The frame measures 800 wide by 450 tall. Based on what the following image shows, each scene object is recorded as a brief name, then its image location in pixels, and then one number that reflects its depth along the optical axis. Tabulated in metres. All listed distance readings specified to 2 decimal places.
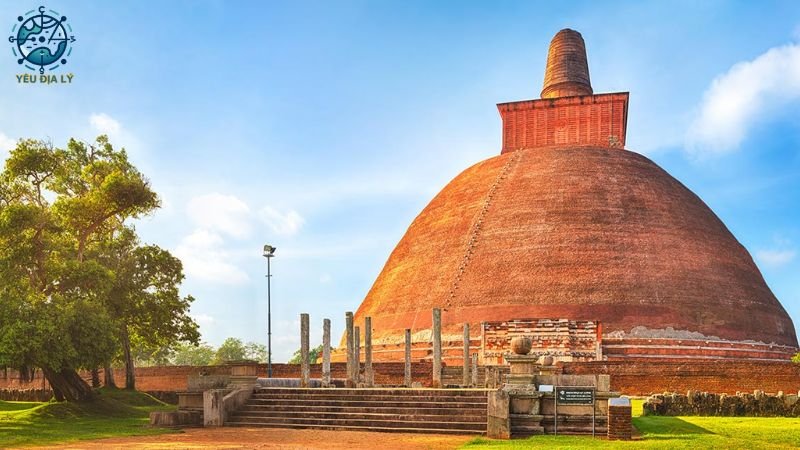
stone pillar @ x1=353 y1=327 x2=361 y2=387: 21.88
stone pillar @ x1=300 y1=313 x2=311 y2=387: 19.19
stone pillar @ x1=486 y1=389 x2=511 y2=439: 12.70
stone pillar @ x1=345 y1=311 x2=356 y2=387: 20.88
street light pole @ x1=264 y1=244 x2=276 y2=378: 25.63
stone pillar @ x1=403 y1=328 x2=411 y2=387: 22.69
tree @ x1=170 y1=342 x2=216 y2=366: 84.81
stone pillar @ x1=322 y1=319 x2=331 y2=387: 19.72
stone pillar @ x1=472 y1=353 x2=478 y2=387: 23.73
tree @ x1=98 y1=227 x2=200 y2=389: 24.33
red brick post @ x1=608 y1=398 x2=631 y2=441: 11.89
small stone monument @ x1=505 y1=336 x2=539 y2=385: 13.20
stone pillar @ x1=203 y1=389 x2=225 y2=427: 15.18
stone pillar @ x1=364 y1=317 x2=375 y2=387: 22.06
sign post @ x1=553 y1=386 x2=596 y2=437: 12.66
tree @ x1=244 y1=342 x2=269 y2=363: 95.06
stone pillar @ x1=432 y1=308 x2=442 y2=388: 20.84
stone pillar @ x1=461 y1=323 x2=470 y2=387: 23.08
